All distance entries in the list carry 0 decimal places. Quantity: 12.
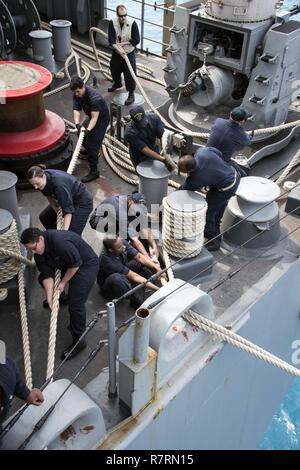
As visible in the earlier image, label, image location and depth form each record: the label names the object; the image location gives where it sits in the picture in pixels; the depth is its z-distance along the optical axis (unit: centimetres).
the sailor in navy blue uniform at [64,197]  382
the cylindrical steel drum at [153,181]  462
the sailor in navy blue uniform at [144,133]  464
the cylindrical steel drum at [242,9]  520
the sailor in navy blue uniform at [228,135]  434
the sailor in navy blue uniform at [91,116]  509
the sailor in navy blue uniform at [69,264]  338
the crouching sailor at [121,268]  378
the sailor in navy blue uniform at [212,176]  393
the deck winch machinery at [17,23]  636
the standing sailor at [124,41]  638
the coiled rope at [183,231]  382
